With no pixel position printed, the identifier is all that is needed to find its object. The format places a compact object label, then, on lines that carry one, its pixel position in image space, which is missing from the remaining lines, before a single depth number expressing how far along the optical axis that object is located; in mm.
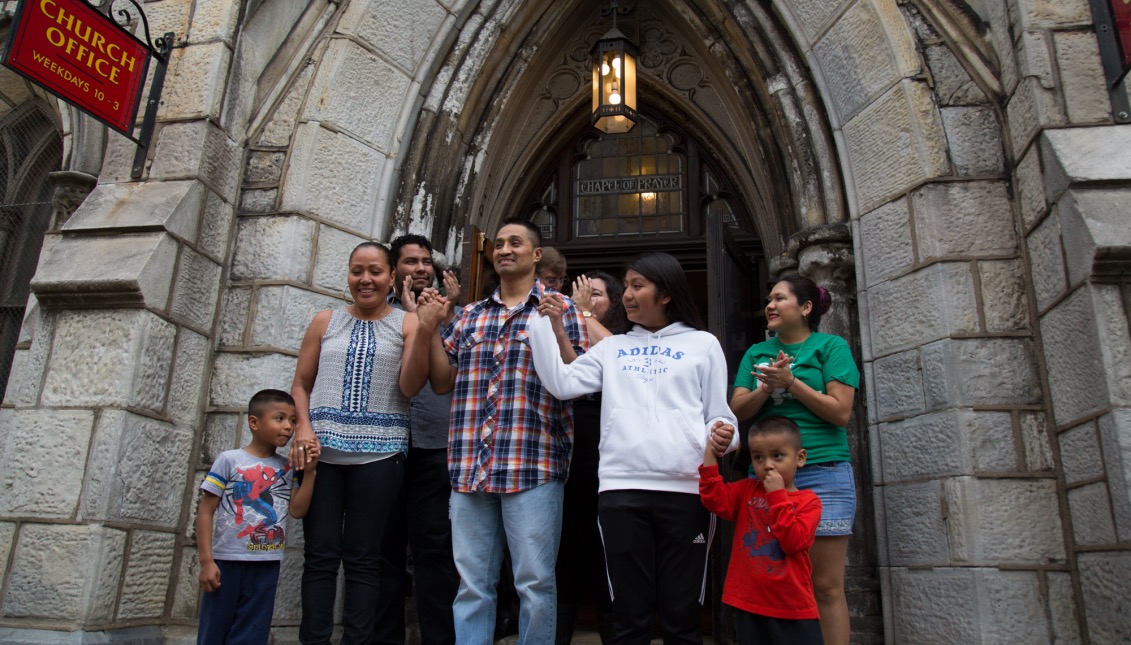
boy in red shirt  2504
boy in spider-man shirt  3008
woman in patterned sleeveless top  2926
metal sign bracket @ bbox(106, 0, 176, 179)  4297
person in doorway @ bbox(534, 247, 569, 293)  3820
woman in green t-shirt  2846
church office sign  3631
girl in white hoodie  2535
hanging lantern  4848
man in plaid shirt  2693
